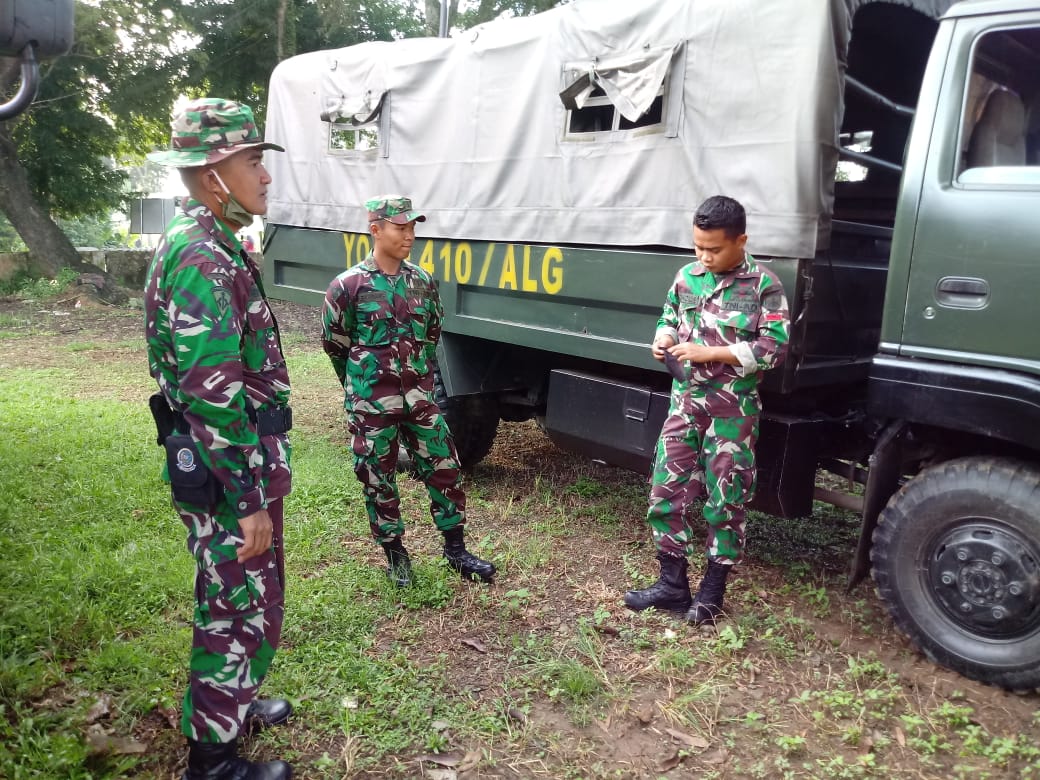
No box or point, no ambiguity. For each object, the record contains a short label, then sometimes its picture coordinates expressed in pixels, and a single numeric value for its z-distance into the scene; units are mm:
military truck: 2641
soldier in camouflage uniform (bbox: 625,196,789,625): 2895
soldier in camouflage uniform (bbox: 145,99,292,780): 1896
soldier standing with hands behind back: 3232
